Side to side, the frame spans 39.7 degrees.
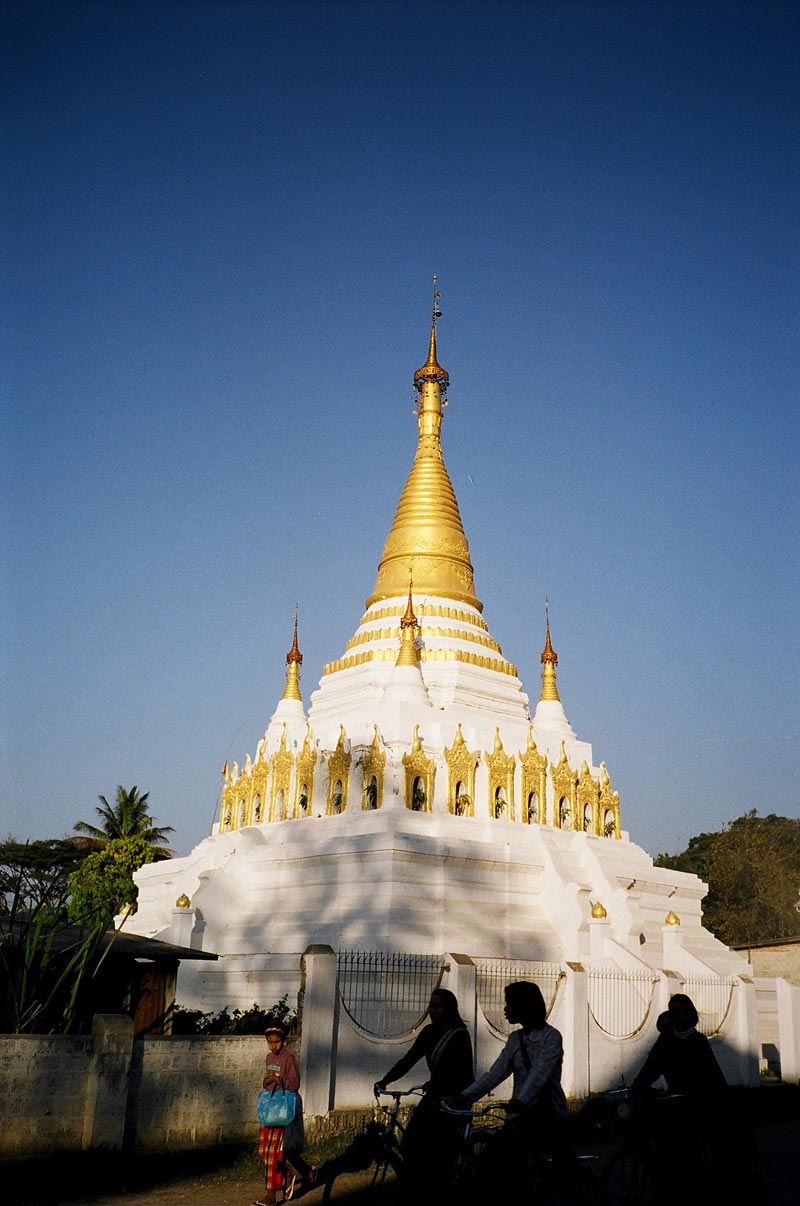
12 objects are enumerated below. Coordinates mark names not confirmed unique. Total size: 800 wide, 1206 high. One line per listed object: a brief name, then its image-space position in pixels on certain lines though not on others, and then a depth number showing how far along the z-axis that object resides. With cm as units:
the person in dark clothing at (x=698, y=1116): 702
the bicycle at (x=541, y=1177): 657
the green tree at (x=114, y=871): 3959
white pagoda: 2539
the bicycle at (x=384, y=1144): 780
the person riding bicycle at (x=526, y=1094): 644
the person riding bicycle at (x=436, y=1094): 680
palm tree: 5144
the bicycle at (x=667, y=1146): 712
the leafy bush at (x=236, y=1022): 1417
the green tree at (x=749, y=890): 4750
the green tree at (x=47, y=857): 5016
